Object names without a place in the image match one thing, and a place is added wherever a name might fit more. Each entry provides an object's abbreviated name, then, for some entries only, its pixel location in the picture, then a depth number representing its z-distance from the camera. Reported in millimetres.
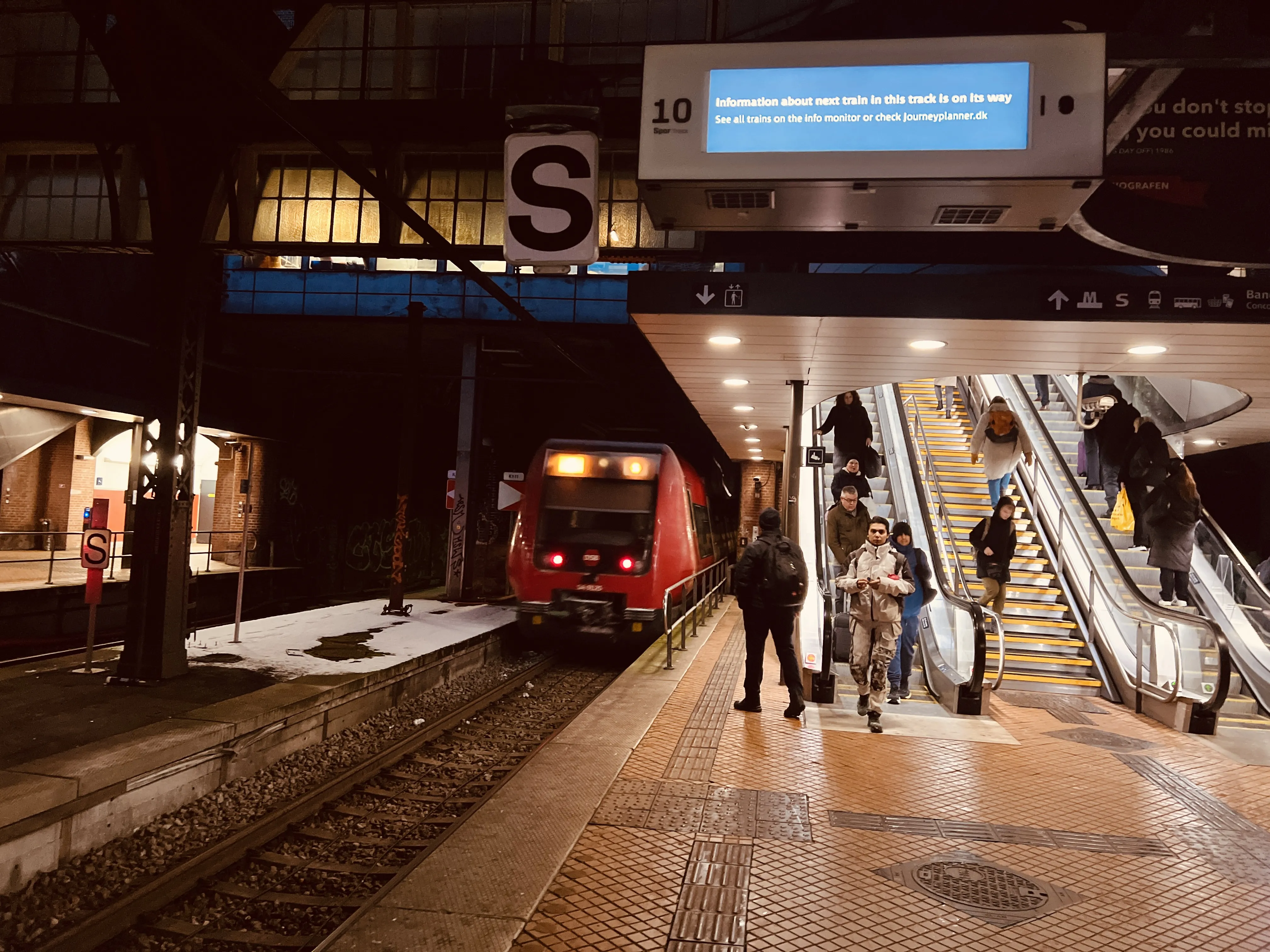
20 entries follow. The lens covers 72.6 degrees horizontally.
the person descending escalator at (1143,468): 9766
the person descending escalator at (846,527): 8742
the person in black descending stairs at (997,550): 9039
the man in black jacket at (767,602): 7254
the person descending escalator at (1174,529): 9258
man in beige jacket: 6934
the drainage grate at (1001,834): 4508
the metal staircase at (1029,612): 9188
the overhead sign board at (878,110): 4594
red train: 11328
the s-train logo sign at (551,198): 5969
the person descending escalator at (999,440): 10000
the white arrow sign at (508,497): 14469
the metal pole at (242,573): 8398
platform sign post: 7066
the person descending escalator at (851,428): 10672
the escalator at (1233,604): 8438
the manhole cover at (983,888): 3699
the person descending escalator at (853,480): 9695
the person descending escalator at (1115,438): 10281
